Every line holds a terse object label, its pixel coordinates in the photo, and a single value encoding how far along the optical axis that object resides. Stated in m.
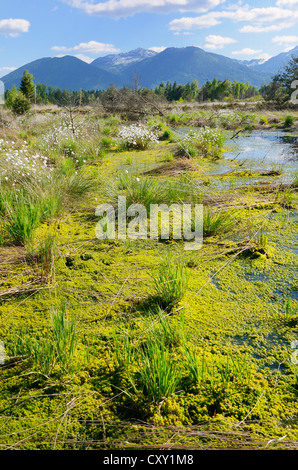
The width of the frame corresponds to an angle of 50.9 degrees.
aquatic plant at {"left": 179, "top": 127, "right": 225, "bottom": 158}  7.08
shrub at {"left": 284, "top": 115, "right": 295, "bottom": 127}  13.44
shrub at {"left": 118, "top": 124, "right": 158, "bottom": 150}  8.09
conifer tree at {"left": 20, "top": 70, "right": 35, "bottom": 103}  32.81
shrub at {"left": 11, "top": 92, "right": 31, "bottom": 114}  18.39
